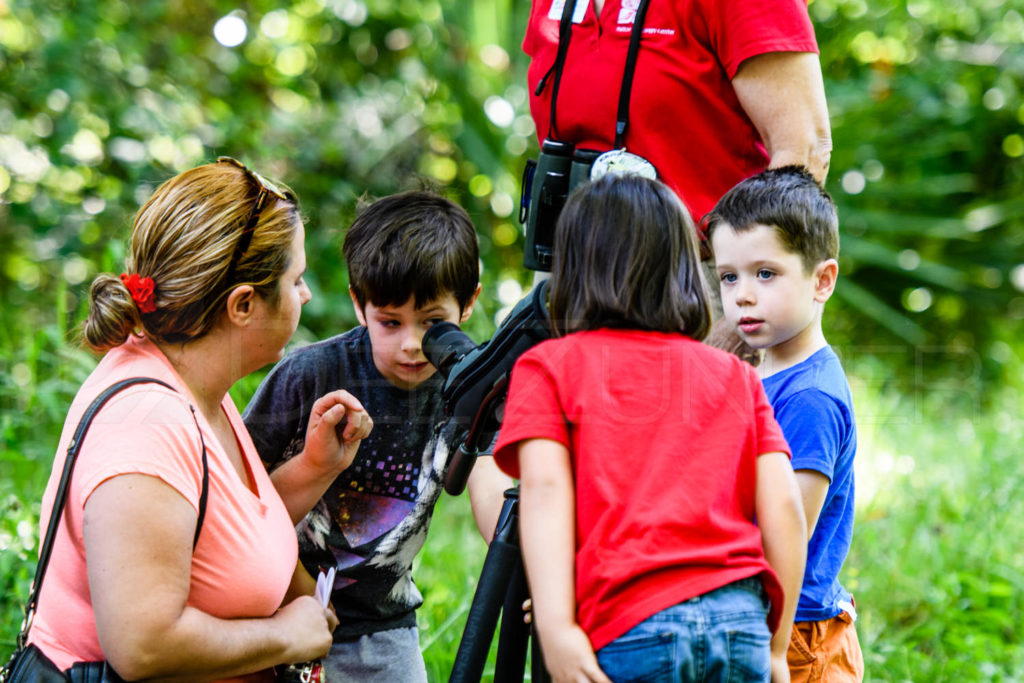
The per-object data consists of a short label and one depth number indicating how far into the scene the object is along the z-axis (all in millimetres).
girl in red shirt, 4747
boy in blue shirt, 4972
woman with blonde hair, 4800
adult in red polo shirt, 5096
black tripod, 4841
